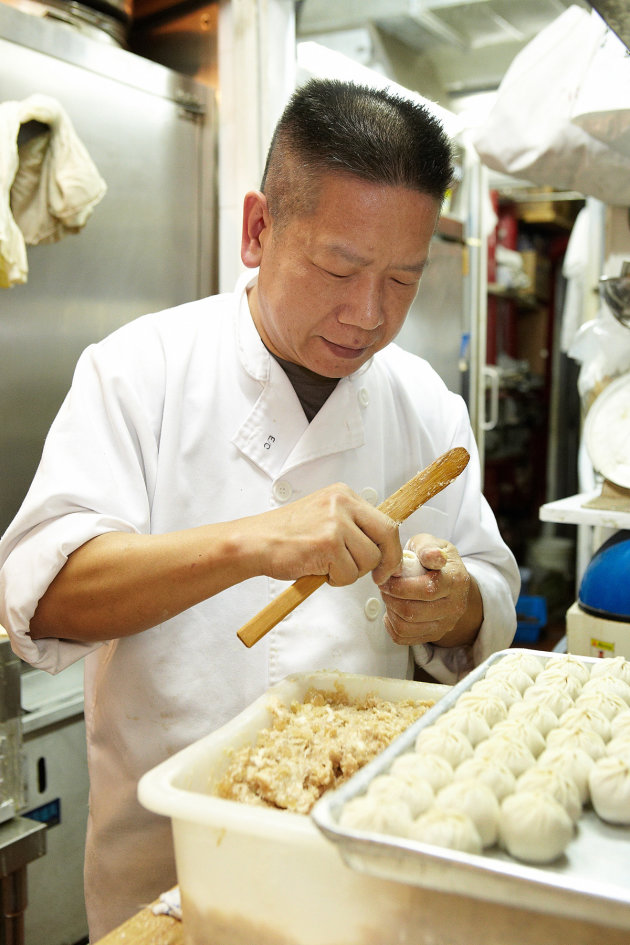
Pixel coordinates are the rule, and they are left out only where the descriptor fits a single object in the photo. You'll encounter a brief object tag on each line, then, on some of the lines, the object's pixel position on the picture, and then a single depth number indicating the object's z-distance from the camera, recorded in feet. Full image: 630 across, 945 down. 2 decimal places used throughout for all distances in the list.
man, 3.66
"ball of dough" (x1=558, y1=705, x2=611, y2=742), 2.90
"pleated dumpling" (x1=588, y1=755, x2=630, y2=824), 2.43
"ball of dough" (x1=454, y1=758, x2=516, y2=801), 2.48
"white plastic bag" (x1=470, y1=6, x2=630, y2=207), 7.59
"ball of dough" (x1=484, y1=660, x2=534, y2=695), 3.32
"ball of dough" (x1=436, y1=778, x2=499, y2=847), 2.33
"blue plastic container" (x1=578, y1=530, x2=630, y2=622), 7.00
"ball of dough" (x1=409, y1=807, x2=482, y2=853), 2.17
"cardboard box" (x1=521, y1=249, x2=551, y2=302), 20.51
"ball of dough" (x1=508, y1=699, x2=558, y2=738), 2.97
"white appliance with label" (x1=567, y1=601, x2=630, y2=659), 6.98
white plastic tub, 2.34
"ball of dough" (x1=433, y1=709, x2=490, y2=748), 2.80
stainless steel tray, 1.93
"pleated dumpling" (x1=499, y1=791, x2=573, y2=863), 2.27
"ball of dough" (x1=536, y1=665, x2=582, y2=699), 3.28
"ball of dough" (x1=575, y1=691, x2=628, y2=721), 3.05
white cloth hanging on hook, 7.14
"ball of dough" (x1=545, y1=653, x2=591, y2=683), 3.44
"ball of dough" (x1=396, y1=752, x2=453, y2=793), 2.44
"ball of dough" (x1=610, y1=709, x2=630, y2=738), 2.88
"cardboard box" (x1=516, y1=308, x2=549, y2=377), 22.95
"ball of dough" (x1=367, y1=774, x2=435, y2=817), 2.28
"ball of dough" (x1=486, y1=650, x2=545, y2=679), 3.47
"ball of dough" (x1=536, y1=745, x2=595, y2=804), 2.59
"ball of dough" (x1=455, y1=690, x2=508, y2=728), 2.97
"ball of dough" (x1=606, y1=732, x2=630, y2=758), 2.68
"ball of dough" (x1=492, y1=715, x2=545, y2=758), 2.81
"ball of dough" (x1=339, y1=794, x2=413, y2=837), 2.13
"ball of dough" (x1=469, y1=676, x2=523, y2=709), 3.15
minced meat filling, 2.98
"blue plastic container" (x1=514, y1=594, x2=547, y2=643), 15.43
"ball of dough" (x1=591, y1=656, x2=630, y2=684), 3.43
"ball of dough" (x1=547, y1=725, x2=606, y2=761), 2.77
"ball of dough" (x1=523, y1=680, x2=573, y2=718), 3.12
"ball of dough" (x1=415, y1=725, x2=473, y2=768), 2.62
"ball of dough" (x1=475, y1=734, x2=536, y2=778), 2.64
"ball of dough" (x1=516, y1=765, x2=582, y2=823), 2.44
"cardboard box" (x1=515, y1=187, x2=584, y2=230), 20.38
